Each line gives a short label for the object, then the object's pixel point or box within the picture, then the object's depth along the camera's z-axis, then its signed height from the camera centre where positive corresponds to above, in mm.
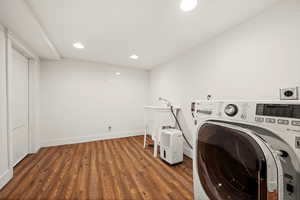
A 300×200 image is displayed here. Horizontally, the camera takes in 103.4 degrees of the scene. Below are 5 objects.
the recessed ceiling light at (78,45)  2105 +1011
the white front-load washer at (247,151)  575 -314
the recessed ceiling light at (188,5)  1187 +980
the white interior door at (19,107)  1968 -123
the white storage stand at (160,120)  2334 -429
